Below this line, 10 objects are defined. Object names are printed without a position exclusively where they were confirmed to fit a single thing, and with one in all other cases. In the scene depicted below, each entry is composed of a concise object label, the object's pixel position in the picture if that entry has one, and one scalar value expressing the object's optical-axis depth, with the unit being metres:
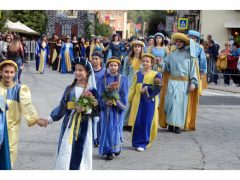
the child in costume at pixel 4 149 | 6.09
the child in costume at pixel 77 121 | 6.51
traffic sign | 24.06
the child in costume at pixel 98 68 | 8.89
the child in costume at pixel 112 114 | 8.31
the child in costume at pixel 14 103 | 6.59
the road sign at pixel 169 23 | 29.20
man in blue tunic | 10.95
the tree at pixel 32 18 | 64.81
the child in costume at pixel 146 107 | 9.16
